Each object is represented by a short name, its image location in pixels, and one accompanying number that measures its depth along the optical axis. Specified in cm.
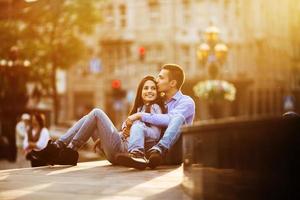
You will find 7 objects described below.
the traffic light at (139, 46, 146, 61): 3656
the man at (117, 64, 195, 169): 881
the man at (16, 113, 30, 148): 2231
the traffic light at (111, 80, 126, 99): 5698
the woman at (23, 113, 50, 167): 1432
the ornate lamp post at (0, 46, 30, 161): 2323
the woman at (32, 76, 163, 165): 921
